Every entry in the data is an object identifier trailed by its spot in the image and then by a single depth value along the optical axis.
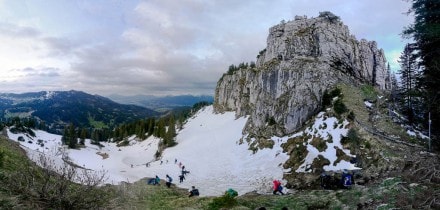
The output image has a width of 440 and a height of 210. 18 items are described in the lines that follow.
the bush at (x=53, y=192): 11.12
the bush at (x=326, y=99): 48.52
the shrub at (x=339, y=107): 43.25
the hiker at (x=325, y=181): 27.82
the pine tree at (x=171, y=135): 83.96
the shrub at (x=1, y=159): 16.41
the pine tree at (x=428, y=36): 20.70
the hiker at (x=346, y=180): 25.17
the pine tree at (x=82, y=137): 119.79
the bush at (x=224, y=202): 18.47
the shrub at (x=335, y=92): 48.73
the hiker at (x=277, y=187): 28.60
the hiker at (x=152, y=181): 35.83
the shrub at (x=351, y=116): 40.38
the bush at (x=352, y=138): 35.57
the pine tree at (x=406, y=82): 40.78
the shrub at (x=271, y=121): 54.57
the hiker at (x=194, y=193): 26.12
